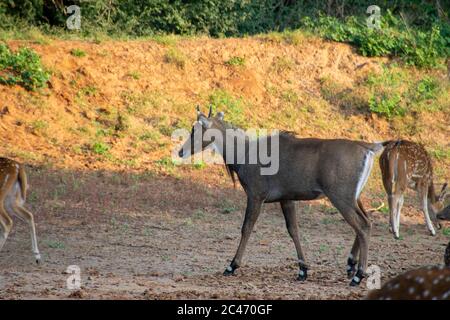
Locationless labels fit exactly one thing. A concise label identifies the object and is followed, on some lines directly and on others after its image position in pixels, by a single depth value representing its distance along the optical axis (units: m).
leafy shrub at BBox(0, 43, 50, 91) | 19.02
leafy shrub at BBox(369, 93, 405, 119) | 21.12
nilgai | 12.20
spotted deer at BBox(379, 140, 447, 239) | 16.53
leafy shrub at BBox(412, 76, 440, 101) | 21.78
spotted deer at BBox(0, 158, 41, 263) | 13.23
